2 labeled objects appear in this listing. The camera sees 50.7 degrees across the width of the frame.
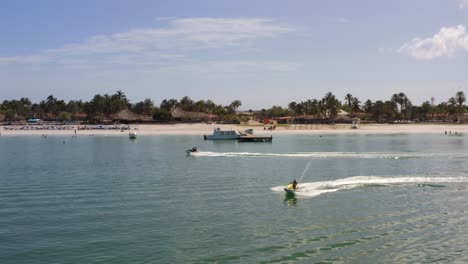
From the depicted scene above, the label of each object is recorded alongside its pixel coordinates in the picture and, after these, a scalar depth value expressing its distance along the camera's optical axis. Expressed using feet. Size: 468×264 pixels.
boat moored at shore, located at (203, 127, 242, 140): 426.26
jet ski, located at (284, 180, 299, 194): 142.66
